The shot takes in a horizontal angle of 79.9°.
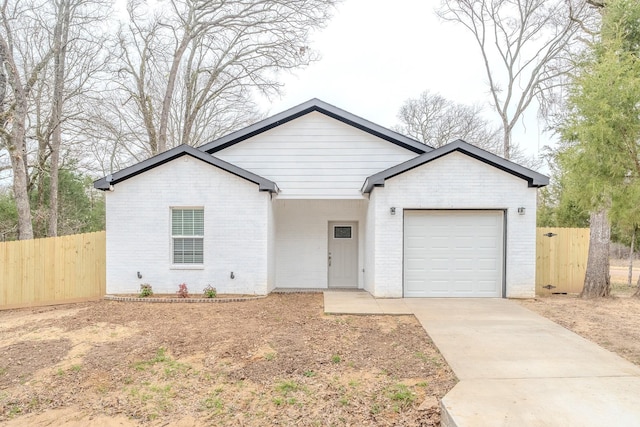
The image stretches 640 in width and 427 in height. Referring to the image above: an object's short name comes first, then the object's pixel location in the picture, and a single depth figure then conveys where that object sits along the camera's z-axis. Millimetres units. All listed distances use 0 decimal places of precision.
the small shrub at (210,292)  9586
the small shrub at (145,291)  9656
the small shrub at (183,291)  9617
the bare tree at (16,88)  11680
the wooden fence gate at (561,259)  10680
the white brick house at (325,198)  9469
